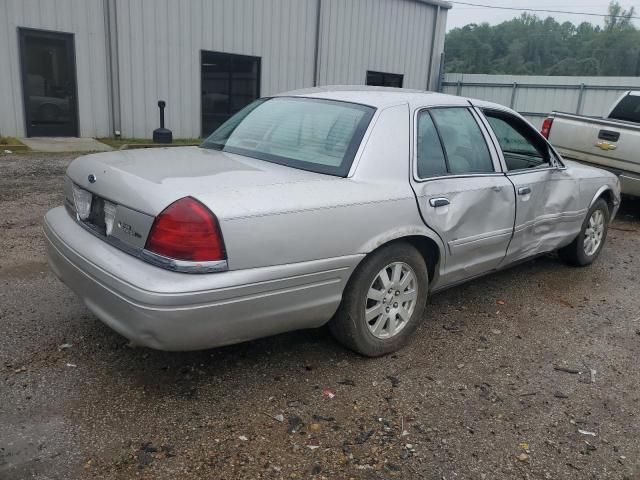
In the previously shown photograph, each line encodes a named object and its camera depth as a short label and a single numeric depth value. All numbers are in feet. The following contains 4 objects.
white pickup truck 24.08
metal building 39.73
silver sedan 8.96
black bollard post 40.50
